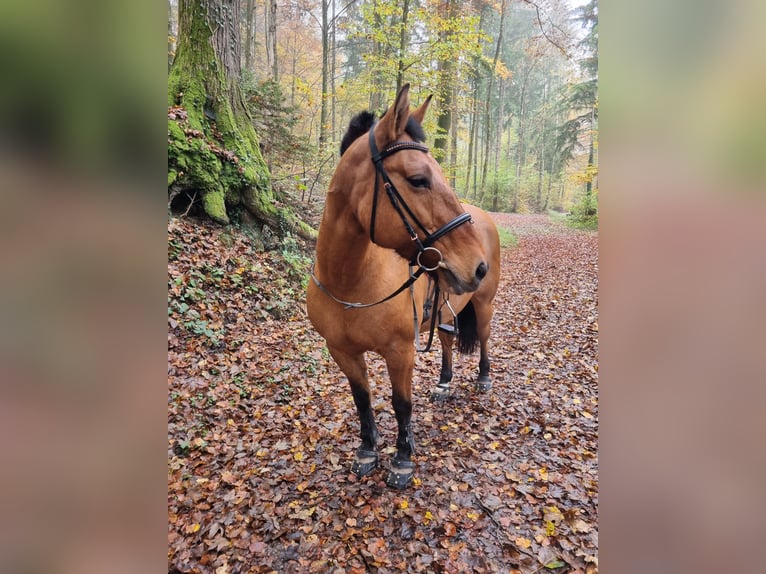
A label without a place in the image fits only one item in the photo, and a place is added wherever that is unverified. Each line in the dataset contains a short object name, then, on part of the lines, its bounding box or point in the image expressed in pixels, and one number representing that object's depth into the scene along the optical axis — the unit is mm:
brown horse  2295
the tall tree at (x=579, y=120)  16625
